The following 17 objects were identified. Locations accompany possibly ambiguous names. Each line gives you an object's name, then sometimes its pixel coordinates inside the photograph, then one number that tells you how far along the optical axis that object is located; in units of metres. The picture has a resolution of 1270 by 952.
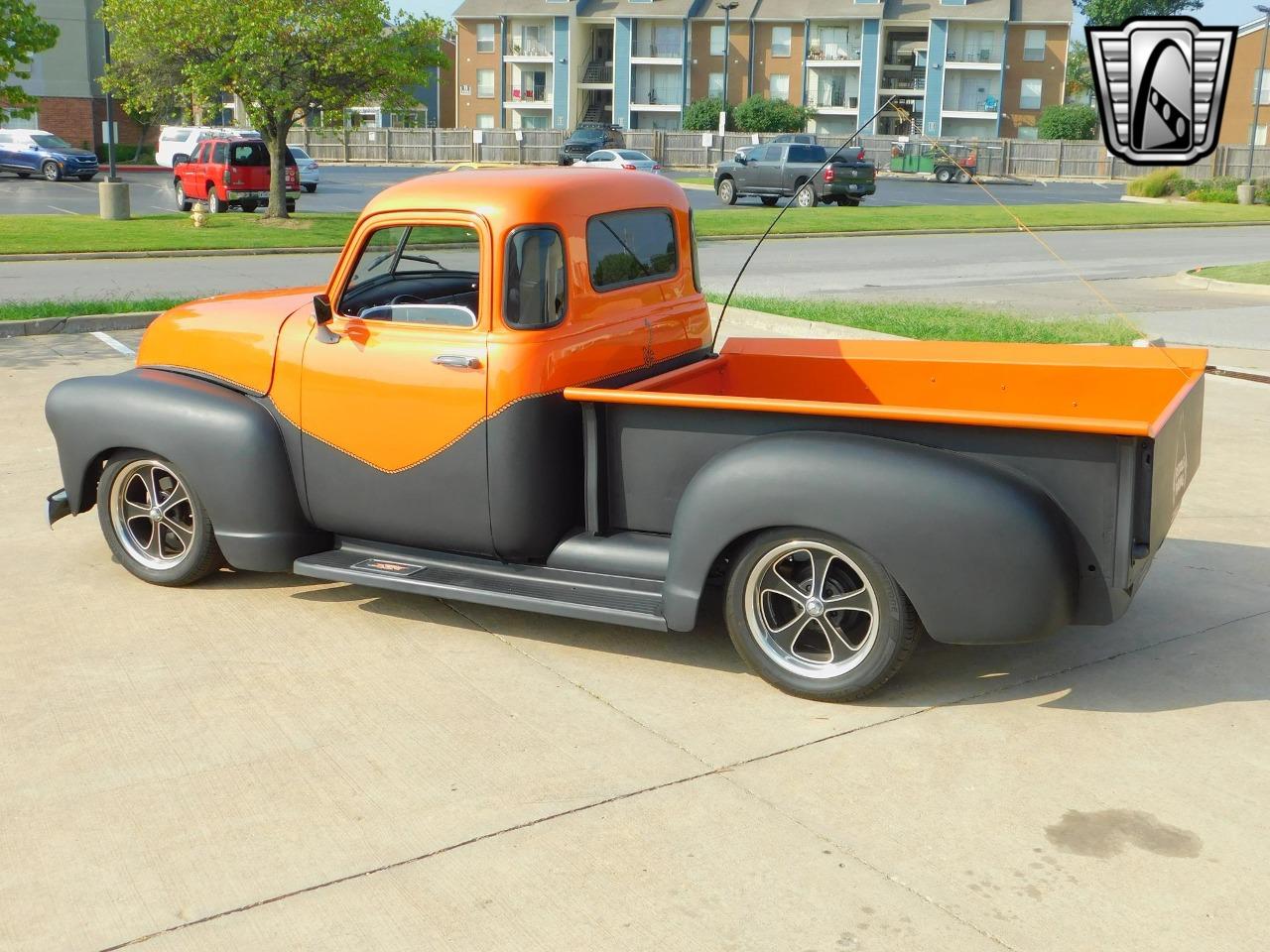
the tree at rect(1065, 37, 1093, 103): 94.25
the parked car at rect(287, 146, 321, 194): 39.56
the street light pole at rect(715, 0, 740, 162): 63.90
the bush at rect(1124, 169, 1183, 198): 44.88
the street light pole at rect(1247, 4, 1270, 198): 50.58
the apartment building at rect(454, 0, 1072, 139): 74.12
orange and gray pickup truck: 4.58
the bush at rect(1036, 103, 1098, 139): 68.31
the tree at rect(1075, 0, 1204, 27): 85.19
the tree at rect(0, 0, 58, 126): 17.41
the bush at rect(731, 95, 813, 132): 70.88
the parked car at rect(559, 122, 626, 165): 53.94
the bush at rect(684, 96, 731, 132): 72.38
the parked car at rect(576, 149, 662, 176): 42.31
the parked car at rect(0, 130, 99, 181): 42.09
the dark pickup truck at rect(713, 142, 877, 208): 34.91
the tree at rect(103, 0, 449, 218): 23.62
